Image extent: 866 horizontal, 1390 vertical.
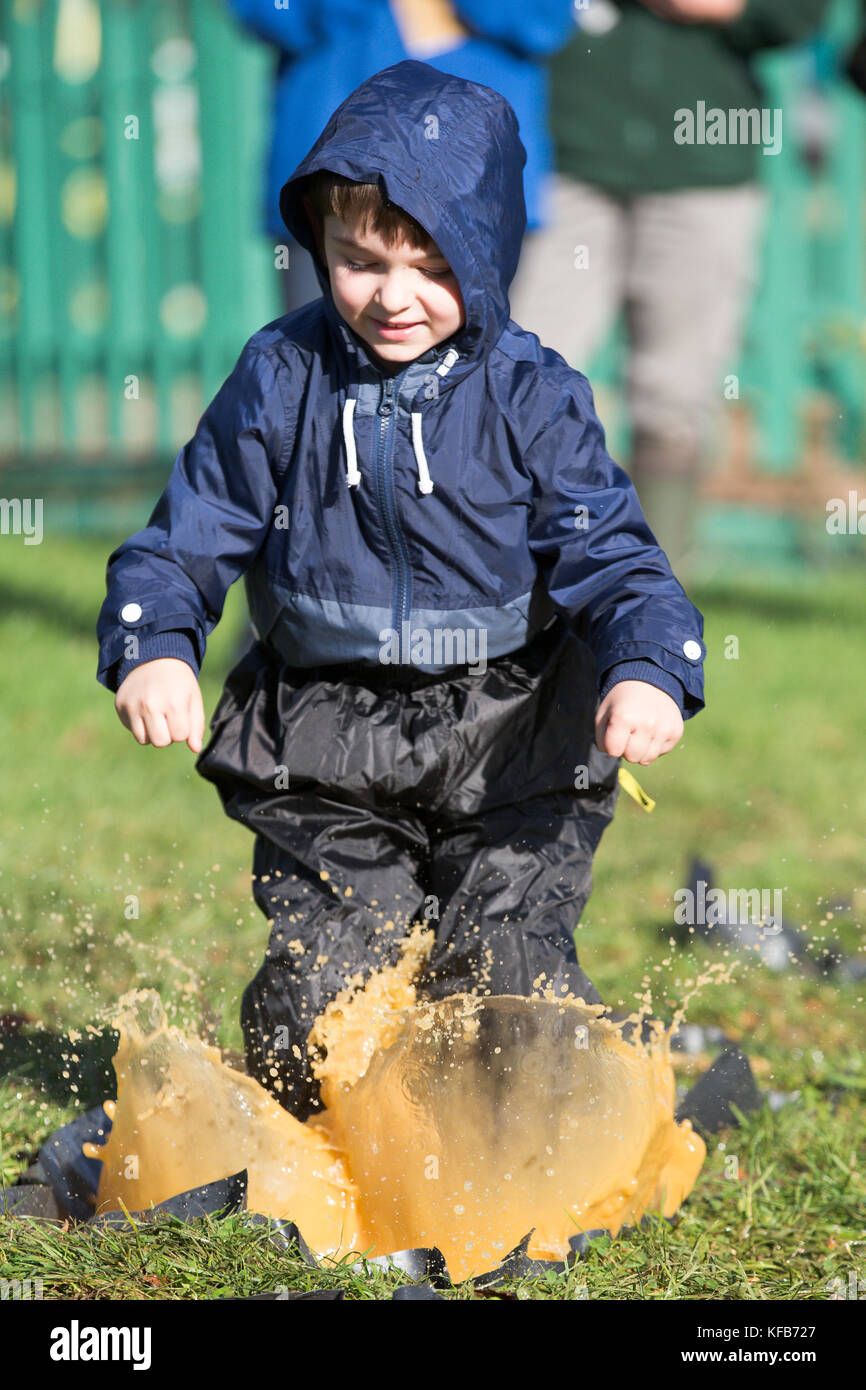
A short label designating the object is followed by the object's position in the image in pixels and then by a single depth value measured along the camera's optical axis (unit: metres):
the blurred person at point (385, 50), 5.94
